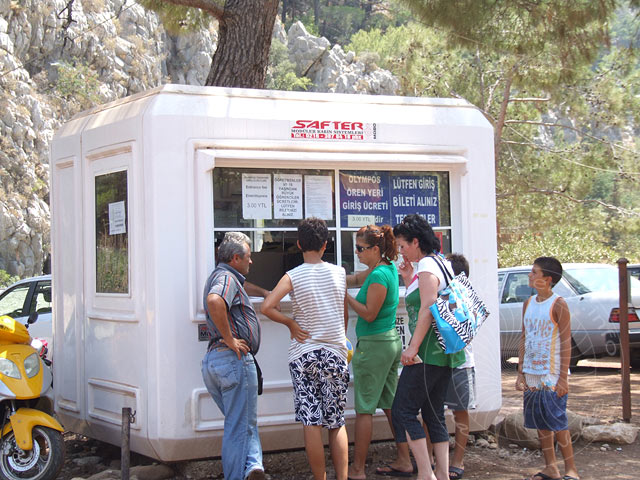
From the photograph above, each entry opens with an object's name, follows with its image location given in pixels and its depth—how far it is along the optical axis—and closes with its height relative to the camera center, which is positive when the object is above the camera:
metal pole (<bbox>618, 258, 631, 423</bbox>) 7.05 -0.90
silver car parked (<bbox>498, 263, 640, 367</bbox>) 10.02 -0.86
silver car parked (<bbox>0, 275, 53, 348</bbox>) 9.84 -0.63
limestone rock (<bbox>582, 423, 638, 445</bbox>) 6.53 -1.62
